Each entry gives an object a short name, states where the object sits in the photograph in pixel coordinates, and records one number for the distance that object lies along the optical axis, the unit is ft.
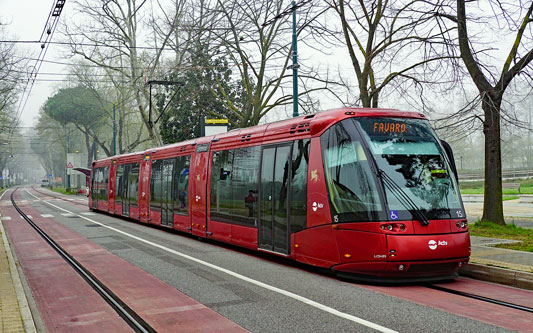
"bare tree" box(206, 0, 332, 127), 86.22
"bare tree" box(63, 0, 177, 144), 123.75
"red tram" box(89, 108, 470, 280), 28.50
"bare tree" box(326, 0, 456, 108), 52.95
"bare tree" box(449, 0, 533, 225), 50.03
